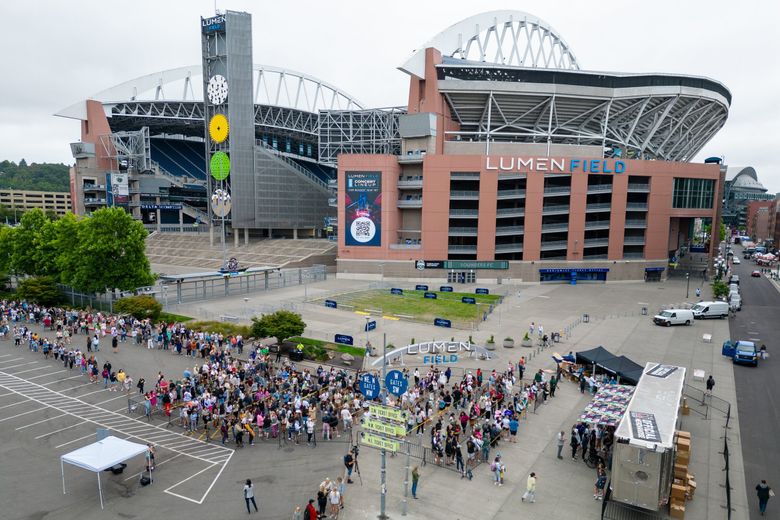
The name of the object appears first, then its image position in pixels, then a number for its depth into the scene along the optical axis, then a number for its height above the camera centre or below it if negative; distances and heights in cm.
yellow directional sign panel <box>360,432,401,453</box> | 1534 -703
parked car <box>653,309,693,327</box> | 4524 -826
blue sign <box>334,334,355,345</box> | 3644 -875
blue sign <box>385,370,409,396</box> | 1738 -575
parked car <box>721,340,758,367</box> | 3366 -862
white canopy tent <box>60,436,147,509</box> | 1670 -837
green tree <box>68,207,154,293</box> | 4794 -346
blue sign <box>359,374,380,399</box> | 1733 -589
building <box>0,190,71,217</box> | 17875 +678
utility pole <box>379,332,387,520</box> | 1549 -850
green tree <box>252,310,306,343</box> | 3450 -745
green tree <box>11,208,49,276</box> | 5794 -329
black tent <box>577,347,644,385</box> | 2686 -794
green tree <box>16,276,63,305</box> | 4925 -742
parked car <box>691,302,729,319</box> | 4844 -806
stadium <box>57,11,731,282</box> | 7100 +674
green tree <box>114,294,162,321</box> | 4247 -771
